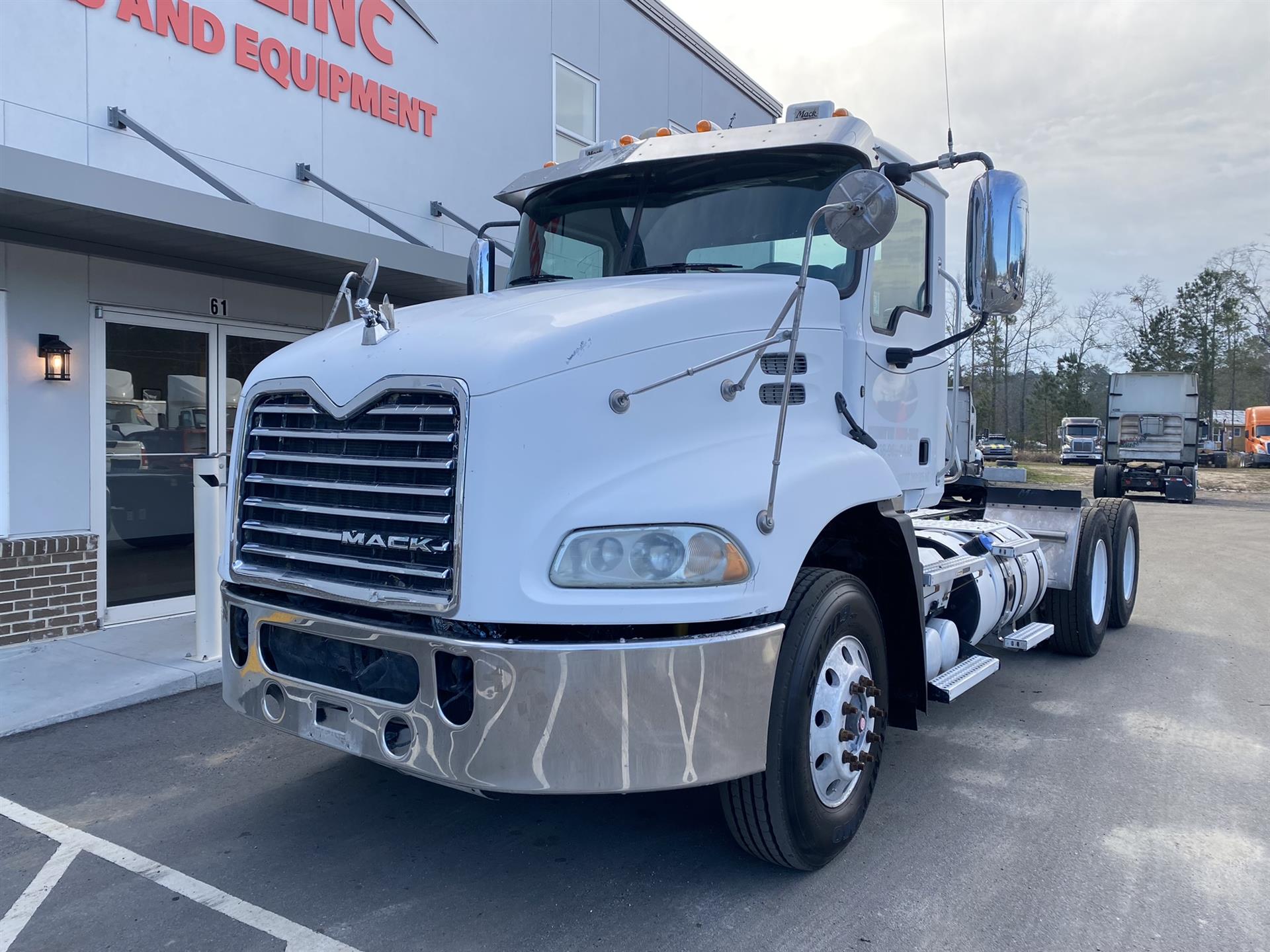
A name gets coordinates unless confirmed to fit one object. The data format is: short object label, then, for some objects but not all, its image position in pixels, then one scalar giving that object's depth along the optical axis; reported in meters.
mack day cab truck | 2.76
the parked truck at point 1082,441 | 46.25
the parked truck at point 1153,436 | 23.17
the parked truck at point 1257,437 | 42.81
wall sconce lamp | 7.02
